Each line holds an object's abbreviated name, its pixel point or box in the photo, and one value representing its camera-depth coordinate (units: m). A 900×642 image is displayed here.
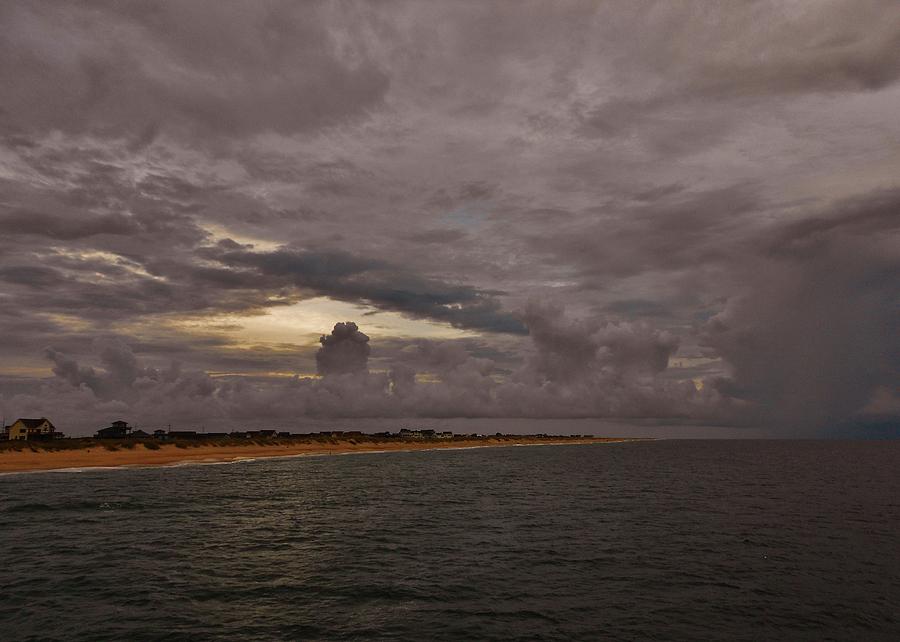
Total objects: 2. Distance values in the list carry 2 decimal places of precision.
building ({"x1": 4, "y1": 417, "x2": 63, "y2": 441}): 149.88
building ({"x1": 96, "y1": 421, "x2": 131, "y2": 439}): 177.61
